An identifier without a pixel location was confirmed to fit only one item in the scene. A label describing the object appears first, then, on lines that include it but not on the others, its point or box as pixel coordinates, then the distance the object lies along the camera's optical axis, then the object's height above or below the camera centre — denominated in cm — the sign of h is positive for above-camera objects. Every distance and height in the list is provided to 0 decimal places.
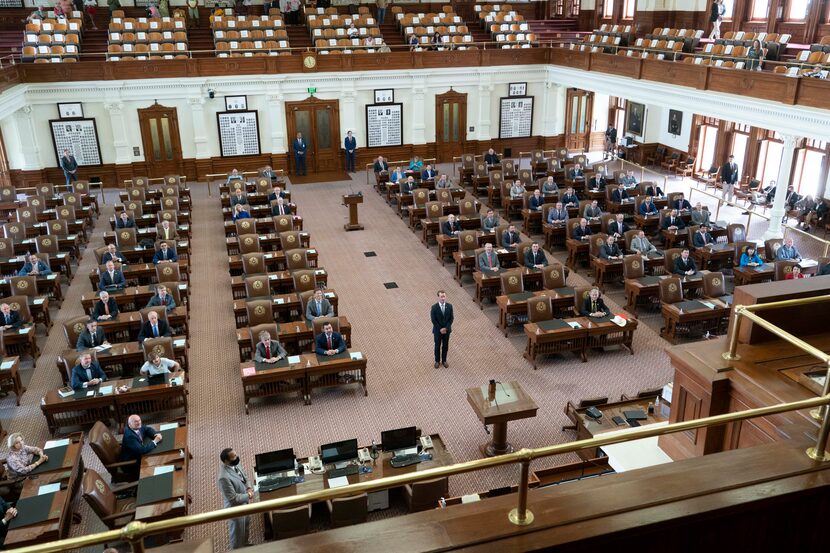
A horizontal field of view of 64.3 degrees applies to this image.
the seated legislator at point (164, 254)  1364 -434
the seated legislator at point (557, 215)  1589 -430
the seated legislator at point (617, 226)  1498 -435
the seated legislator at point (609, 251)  1383 -447
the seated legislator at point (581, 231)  1501 -440
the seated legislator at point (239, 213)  1639 -427
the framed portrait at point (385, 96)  2423 -234
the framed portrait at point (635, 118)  2488 -341
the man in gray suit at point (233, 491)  654 -431
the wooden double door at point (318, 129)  2367 -343
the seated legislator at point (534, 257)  1339 -443
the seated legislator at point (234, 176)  1935 -405
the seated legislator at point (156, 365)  941 -447
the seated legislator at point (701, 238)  1454 -445
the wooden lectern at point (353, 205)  1764 -445
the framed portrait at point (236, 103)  2291 -237
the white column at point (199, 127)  2252 -311
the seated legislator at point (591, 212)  1628 -433
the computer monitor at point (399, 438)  768 -450
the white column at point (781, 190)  1527 -380
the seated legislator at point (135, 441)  771 -456
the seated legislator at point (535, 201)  1723 -432
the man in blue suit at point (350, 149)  2353 -407
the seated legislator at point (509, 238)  1452 -439
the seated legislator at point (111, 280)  1250 -440
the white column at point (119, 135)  2200 -325
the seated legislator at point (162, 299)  1163 -443
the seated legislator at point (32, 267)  1315 -437
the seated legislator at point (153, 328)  1045 -449
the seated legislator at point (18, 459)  733 -450
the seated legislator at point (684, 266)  1300 -450
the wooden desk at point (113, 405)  891 -482
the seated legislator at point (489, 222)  1551 -432
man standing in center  1054 -440
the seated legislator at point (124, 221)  1587 -426
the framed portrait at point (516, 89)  2580 -233
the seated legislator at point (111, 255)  1350 -429
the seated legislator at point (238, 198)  1797 -430
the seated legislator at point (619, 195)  1794 -436
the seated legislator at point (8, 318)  1109 -451
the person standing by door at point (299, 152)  2323 -406
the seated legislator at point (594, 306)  1132 -456
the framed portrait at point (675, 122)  2328 -330
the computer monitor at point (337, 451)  757 -454
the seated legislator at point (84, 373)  915 -445
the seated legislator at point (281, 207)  1678 -431
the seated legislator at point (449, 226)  1552 -441
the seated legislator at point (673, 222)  1579 -447
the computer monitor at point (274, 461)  727 -448
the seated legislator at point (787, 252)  1342 -442
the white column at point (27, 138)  2134 -320
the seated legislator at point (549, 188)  1853 -430
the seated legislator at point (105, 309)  1132 -449
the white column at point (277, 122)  2321 -307
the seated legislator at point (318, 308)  1117 -445
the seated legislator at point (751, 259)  1314 -443
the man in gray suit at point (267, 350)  986 -454
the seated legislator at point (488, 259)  1331 -442
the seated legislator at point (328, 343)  1005 -451
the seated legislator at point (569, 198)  1751 -432
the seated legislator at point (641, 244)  1409 -443
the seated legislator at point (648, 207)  1667 -436
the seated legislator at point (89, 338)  1038 -451
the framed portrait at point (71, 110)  2177 -240
